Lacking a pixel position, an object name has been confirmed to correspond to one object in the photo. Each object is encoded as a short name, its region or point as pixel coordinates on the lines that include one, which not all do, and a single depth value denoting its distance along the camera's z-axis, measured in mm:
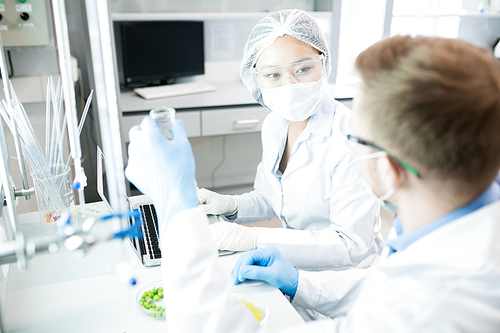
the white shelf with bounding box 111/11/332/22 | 2518
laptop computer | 877
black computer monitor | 2623
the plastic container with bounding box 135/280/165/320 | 876
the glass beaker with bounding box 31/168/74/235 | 1091
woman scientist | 1222
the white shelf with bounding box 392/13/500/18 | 3052
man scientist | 572
